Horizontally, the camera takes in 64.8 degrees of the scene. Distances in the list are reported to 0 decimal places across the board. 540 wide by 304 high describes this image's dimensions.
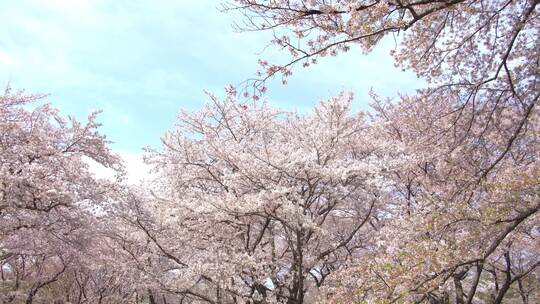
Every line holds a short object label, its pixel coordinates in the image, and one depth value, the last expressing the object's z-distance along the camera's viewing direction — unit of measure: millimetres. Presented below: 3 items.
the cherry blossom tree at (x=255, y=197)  10344
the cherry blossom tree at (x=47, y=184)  10648
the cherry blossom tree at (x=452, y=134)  5328
